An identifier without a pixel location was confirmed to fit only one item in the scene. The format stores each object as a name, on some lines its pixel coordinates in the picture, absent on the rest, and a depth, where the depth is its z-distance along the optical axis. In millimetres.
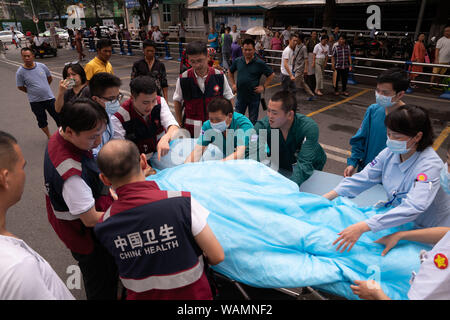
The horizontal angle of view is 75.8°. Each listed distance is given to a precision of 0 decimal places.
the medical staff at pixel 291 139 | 2678
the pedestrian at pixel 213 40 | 12467
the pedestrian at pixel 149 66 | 5094
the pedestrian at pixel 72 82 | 3520
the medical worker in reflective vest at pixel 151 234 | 1244
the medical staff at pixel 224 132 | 2775
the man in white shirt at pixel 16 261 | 928
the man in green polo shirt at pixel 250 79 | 5055
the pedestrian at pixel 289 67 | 7168
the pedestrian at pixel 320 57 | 8172
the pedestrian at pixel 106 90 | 2652
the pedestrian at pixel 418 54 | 8645
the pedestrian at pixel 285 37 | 13423
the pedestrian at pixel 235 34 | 12195
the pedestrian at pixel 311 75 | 8180
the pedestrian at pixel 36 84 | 5136
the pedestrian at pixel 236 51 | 8930
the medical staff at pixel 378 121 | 2652
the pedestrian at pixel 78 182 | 1666
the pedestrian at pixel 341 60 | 7977
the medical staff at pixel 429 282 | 1241
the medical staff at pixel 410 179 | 1757
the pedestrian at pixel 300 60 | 7410
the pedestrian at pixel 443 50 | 8101
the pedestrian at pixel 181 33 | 15852
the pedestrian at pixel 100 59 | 4598
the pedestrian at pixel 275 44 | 11367
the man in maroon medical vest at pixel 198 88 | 3547
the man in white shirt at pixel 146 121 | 2699
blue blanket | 1639
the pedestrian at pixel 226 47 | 10953
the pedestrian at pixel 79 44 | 14461
